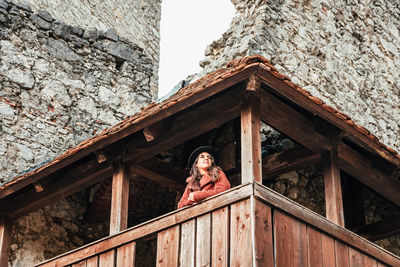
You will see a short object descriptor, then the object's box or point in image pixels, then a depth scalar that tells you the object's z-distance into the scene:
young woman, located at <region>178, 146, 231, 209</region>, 6.84
